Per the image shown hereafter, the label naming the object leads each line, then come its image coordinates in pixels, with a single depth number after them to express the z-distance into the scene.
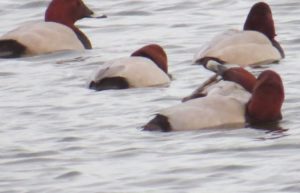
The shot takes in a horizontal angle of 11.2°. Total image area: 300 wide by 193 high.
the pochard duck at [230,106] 10.70
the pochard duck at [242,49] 13.27
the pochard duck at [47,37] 14.32
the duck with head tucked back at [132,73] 12.41
